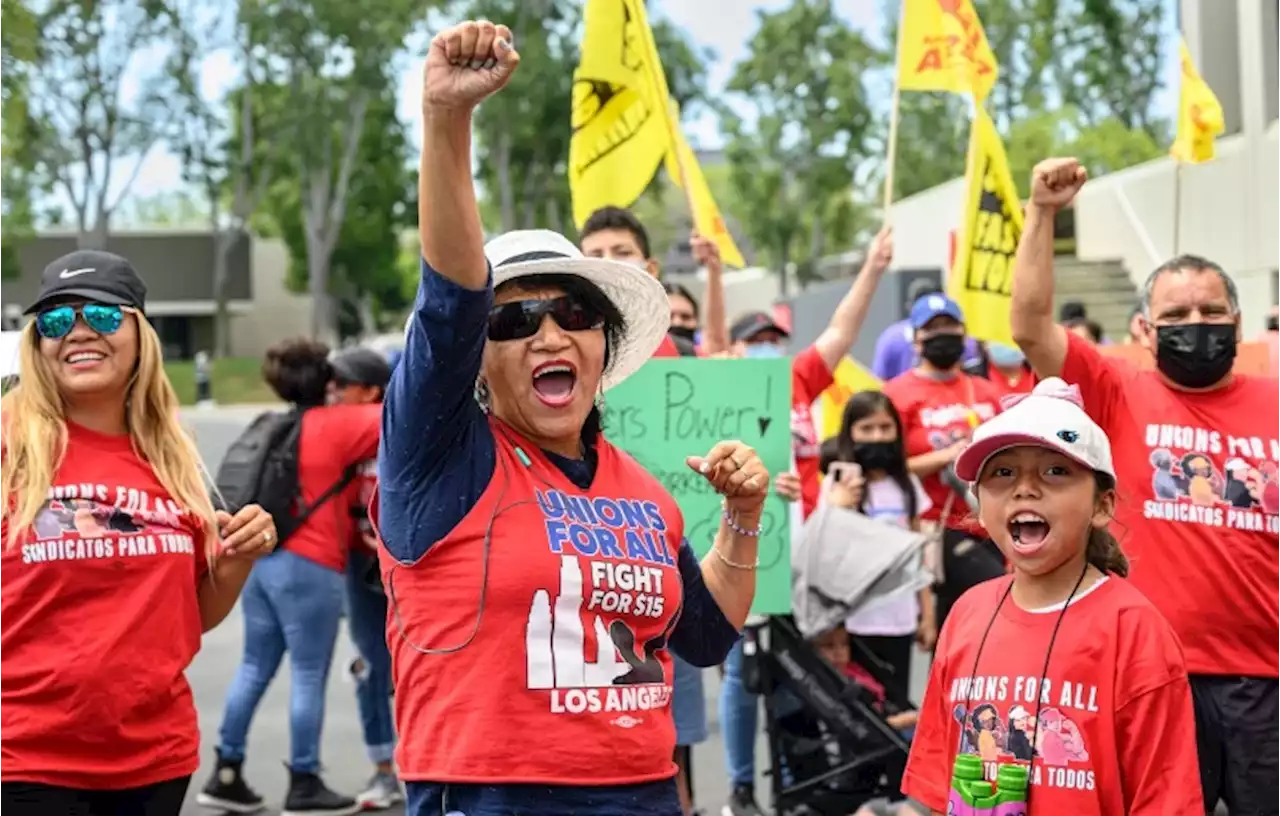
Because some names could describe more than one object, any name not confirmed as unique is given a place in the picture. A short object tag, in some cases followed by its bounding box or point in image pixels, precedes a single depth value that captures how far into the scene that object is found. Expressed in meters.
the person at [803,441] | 6.61
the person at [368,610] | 7.60
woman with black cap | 3.86
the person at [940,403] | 7.87
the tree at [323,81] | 46.66
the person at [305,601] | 7.34
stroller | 6.45
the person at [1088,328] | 11.39
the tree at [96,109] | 45.00
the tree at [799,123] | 46.66
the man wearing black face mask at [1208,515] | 4.53
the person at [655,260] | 5.86
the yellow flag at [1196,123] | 9.38
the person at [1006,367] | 9.60
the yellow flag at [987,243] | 7.07
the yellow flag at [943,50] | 7.88
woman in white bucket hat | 2.64
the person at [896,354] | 10.38
